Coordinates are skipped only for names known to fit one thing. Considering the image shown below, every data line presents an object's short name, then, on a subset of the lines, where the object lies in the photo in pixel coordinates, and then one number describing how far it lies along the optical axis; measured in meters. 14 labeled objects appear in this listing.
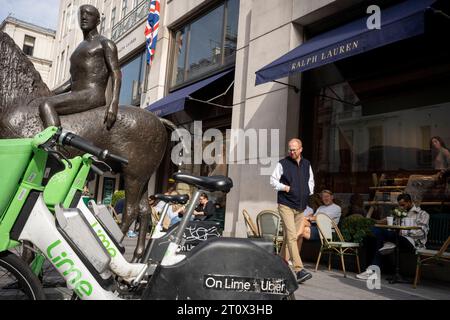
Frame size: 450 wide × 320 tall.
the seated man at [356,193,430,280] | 6.12
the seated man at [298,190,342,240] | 7.31
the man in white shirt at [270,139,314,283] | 5.70
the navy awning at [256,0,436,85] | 5.38
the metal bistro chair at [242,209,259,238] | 7.51
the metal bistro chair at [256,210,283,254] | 7.09
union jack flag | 14.47
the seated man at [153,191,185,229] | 9.84
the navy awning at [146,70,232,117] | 10.16
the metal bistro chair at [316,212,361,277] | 6.34
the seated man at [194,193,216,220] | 9.42
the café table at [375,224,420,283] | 5.68
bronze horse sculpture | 4.29
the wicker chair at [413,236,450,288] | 5.14
